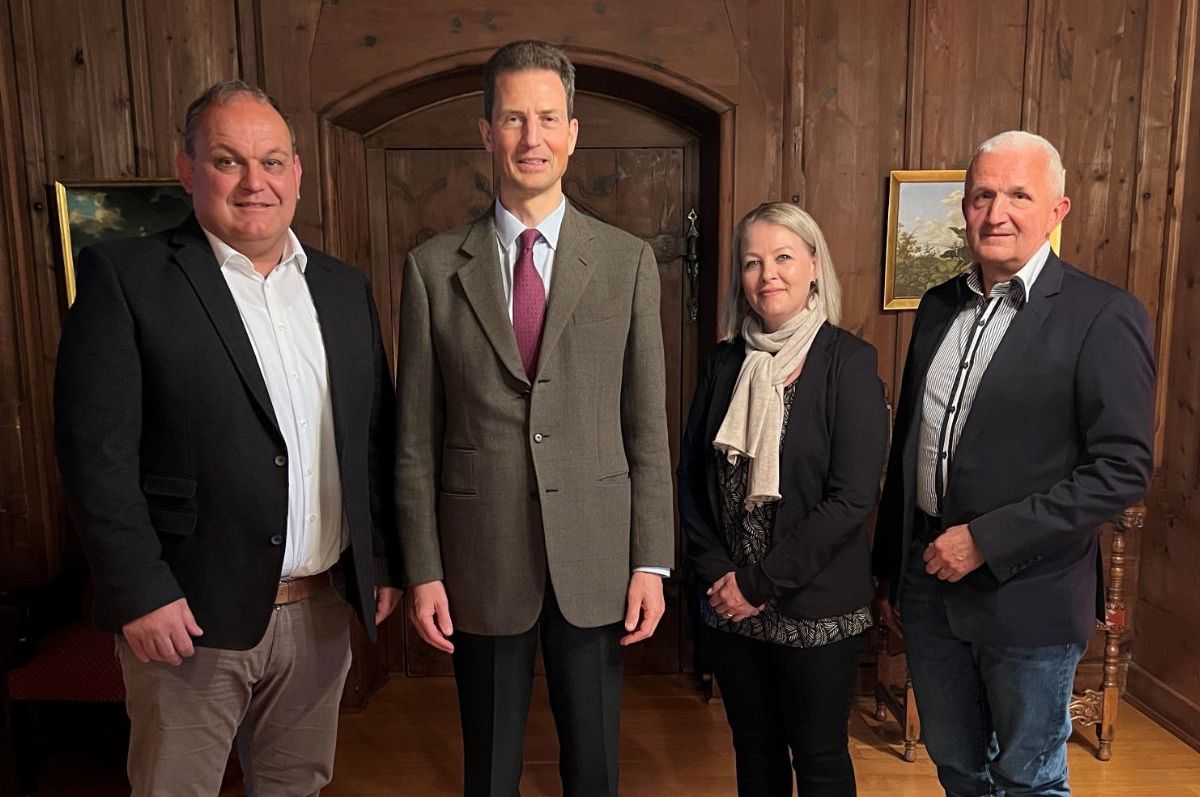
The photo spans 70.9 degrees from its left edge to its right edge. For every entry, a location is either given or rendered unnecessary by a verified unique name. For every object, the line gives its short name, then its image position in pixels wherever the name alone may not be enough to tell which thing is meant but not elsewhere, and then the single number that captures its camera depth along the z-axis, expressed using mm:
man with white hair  1569
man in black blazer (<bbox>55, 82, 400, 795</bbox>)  1430
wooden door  3137
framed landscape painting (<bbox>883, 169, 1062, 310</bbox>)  2924
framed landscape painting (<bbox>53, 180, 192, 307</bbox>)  2834
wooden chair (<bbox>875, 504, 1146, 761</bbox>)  2701
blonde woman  1706
